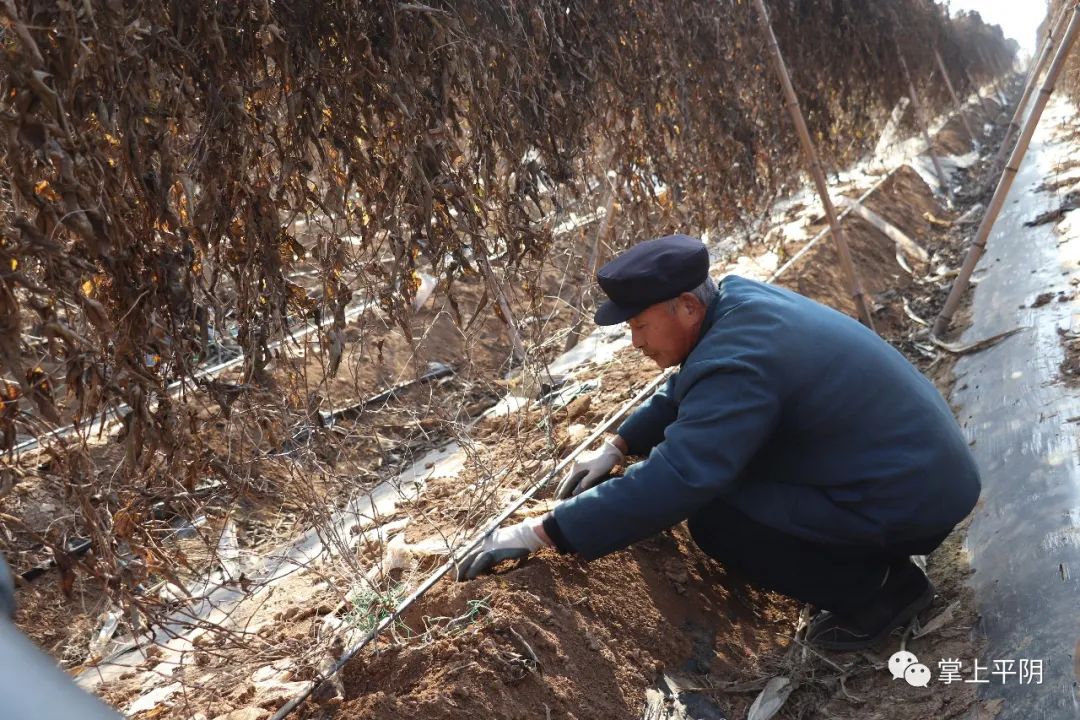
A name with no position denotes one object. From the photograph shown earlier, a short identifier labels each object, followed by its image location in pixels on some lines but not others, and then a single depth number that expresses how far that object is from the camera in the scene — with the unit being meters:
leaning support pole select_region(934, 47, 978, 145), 15.66
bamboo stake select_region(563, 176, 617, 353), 4.25
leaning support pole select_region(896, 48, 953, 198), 11.43
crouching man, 2.29
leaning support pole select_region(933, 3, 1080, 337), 4.54
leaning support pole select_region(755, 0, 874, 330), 5.13
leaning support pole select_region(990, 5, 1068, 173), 8.38
